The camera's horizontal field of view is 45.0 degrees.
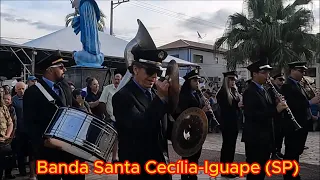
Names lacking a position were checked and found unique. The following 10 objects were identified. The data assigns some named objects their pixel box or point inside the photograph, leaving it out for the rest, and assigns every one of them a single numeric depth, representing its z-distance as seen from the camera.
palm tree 21.16
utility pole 35.43
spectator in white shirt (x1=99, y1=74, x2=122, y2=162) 7.70
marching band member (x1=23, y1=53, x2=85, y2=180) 4.13
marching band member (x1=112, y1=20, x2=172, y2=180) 3.00
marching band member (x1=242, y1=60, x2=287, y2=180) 5.38
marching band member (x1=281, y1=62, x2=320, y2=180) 6.38
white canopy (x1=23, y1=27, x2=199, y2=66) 19.64
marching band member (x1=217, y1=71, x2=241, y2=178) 7.55
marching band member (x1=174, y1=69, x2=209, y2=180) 6.07
